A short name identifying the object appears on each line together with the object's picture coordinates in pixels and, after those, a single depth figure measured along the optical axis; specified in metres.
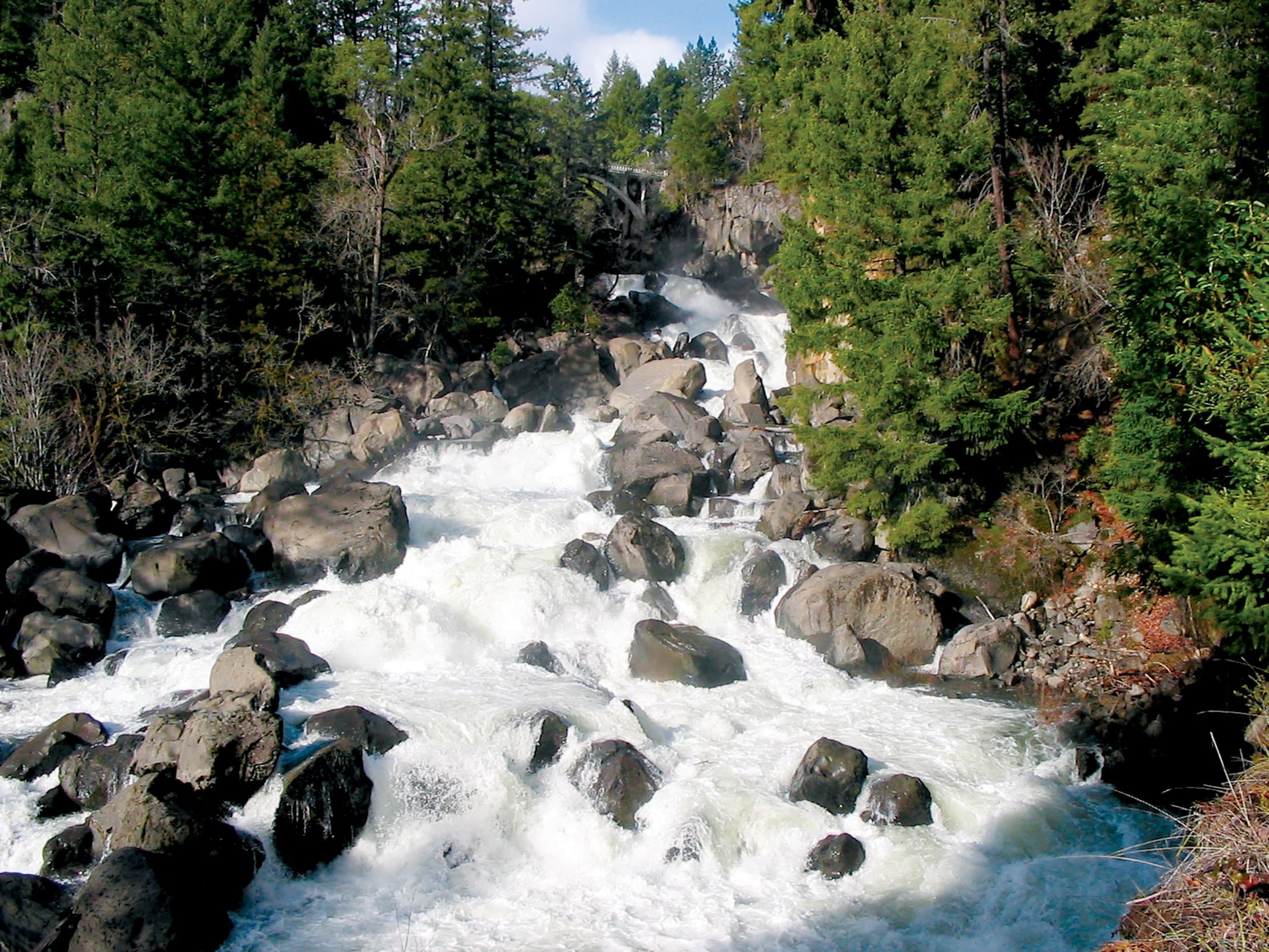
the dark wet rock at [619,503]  21.30
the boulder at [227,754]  11.28
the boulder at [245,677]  13.04
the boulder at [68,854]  10.59
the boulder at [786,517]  19.61
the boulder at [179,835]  10.25
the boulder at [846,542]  18.73
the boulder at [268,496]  20.75
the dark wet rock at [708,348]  30.97
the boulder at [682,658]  15.55
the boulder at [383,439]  24.66
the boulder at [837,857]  10.99
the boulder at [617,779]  11.89
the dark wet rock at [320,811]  11.05
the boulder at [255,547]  19.14
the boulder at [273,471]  23.44
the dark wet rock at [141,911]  9.18
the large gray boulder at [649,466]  22.28
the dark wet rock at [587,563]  18.11
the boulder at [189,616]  17.09
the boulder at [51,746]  12.20
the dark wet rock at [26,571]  17.06
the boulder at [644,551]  18.31
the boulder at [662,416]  25.22
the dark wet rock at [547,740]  12.55
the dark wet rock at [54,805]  11.52
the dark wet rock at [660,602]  17.66
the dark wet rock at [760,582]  17.78
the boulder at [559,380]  28.69
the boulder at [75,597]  16.62
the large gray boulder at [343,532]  18.59
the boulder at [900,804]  11.75
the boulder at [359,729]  12.38
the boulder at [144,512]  20.52
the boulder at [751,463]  22.44
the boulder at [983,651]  15.77
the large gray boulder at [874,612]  16.50
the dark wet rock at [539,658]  15.97
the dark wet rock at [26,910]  9.24
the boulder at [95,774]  11.77
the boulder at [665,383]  27.70
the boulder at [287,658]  14.57
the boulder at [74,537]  18.41
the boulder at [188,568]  17.72
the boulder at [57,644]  15.54
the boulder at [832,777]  11.97
